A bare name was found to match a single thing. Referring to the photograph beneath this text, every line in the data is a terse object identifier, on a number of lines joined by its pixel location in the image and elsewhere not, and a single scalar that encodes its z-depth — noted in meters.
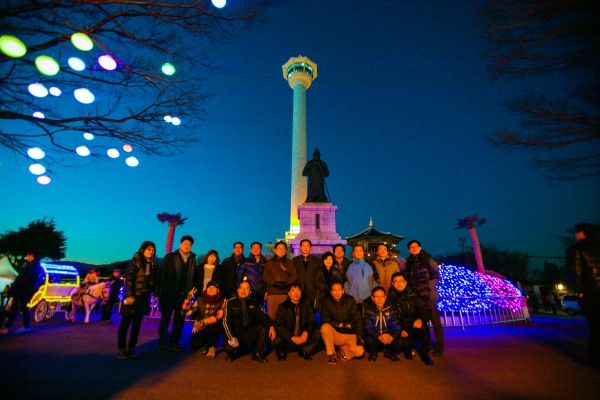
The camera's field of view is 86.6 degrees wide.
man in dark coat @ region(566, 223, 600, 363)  4.39
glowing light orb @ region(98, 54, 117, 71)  4.74
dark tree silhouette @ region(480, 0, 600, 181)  4.60
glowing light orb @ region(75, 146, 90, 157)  5.67
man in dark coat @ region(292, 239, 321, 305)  6.09
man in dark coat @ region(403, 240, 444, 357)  5.48
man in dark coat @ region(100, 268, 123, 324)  9.85
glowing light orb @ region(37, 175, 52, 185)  5.56
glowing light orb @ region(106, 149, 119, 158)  5.95
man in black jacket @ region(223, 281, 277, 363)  4.89
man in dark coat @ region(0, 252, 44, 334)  6.85
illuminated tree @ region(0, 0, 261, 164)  3.97
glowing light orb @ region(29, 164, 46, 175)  5.43
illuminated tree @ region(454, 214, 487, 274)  24.02
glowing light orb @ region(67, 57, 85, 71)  4.87
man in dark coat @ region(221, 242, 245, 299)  6.20
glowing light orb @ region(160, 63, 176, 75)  5.42
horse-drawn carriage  9.62
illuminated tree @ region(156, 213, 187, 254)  23.30
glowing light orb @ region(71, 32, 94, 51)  4.17
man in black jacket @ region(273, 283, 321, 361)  5.00
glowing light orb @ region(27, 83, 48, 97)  4.43
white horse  9.62
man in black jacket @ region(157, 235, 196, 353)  5.51
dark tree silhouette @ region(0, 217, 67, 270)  32.59
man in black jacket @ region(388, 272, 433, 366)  5.04
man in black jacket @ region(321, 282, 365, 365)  4.97
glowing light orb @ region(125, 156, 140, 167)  6.13
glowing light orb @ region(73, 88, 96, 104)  4.87
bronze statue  16.53
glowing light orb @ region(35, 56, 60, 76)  4.22
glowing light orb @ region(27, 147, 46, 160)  5.25
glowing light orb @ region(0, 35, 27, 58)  3.76
